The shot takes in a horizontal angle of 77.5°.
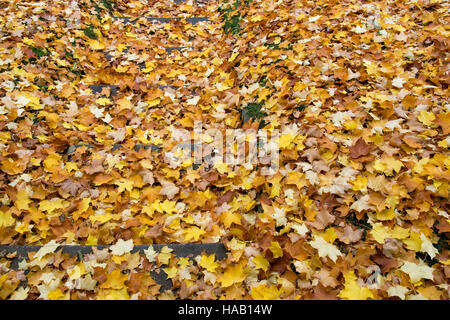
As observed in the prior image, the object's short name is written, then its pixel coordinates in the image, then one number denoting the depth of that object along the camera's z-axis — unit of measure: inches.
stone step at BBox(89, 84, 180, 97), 131.4
